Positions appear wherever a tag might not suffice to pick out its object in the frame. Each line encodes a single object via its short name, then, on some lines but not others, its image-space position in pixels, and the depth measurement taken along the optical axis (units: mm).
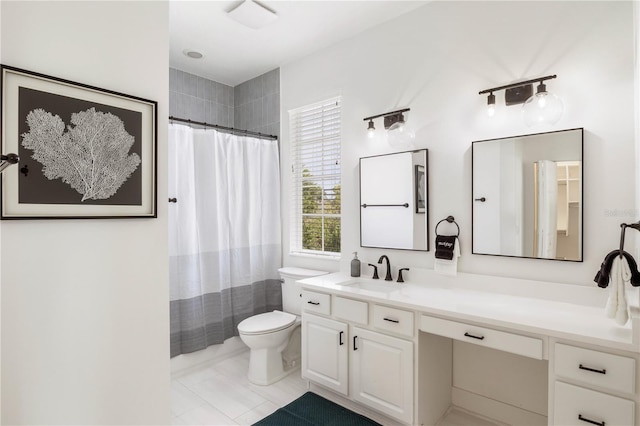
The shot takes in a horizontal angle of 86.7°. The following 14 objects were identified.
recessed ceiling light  3087
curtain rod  2824
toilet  2629
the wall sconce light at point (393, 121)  2520
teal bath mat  2164
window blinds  3128
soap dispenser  2736
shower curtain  2816
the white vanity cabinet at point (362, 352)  2016
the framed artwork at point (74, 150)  1172
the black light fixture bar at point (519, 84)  1930
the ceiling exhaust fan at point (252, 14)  2379
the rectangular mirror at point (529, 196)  1903
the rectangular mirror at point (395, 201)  2486
